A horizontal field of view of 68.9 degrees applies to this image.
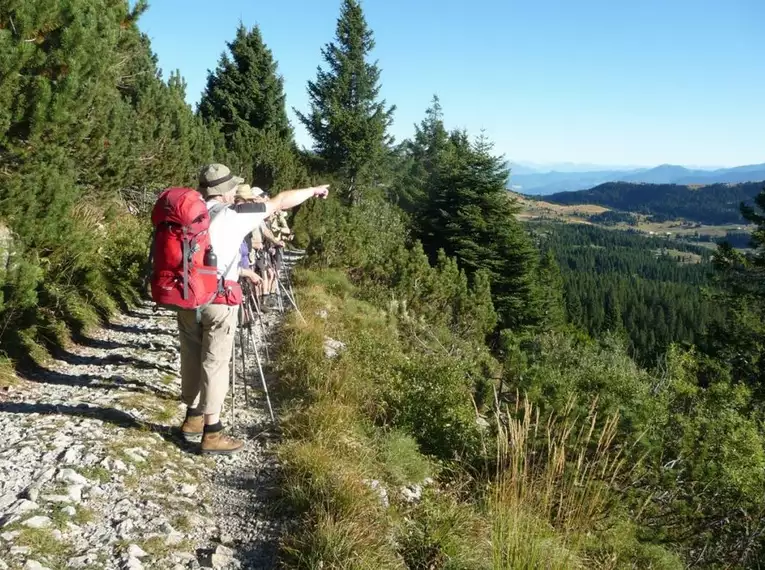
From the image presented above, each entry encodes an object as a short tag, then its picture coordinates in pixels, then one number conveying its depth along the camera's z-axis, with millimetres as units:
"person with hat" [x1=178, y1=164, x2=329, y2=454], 4086
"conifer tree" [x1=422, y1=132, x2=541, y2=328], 29297
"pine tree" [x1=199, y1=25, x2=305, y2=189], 32000
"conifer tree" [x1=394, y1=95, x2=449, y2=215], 44209
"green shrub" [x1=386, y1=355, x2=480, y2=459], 5402
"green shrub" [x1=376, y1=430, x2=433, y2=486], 4496
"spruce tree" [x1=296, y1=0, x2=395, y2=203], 36188
